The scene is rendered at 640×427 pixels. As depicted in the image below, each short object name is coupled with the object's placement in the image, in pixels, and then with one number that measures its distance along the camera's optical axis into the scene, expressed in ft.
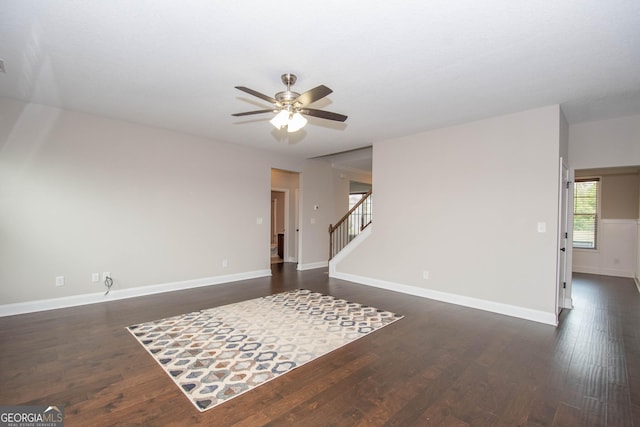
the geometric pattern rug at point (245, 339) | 7.93
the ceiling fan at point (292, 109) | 9.11
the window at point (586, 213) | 23.48
